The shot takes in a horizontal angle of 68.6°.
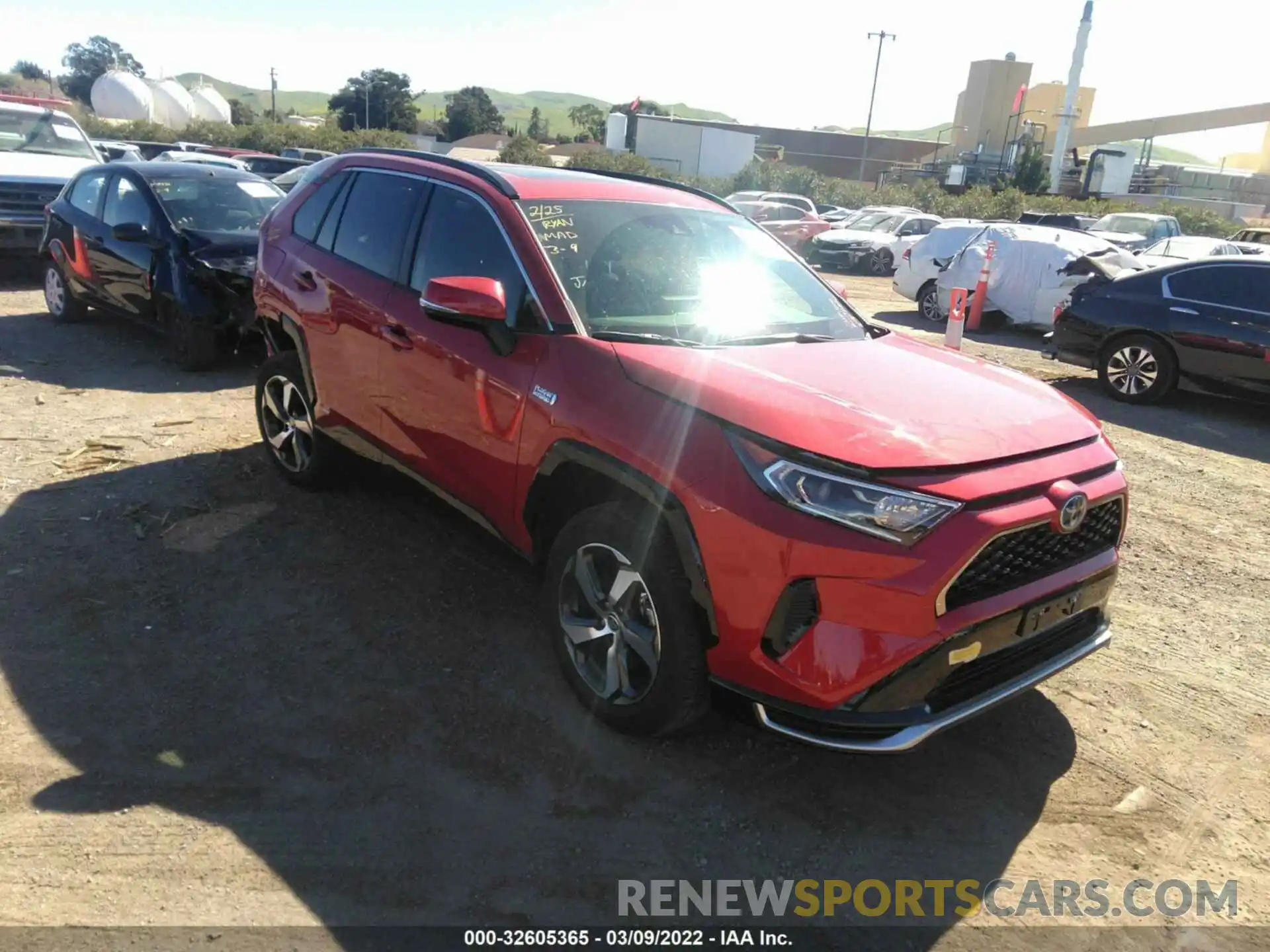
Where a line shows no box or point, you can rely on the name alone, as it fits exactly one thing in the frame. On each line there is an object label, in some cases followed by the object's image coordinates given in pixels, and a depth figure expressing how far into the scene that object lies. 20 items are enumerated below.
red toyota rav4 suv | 2.63
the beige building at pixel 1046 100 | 94.25
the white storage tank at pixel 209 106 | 88.44
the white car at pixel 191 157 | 19.01
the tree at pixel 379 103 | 90.00
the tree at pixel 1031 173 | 61.44
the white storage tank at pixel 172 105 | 82.88
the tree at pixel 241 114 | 94.35
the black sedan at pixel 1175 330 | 8.34
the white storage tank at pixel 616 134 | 66.44
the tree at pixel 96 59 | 126.44
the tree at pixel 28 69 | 122.62
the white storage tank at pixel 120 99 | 79.00
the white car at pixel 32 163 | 11.41
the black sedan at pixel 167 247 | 7.74
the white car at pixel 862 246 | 22.19
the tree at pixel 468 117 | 96.44
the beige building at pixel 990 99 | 90.62
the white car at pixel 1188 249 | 16.08
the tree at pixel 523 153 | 49.28
